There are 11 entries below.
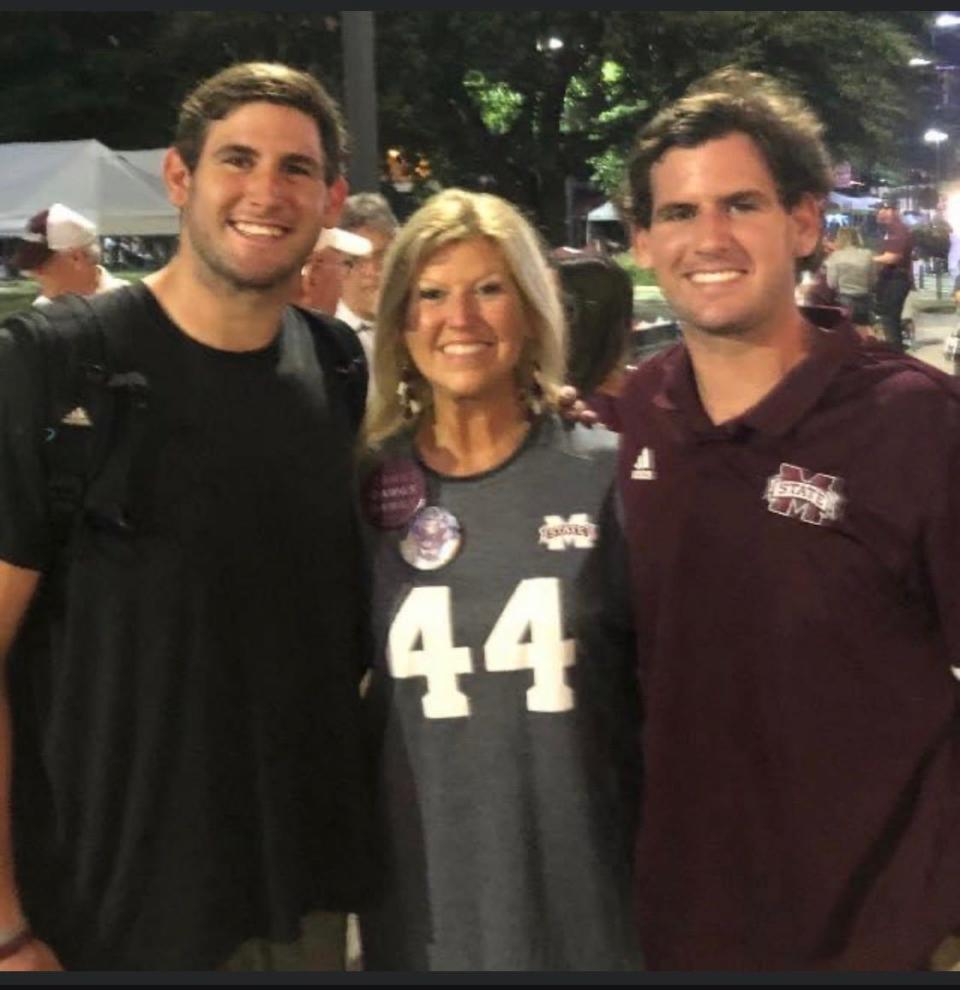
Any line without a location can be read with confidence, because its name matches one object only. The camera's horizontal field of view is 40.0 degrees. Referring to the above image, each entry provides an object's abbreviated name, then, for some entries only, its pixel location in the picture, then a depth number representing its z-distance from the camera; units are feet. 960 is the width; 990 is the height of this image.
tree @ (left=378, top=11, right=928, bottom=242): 48.73
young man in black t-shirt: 7.05
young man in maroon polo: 6.89
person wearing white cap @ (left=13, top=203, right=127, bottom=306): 22.80
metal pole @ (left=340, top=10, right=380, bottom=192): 25.25
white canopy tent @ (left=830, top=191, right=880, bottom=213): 73.56
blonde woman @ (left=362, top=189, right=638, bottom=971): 7.37
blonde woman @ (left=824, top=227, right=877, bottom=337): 41.50
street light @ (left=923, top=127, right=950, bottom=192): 70.03
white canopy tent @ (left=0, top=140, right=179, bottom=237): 39.27
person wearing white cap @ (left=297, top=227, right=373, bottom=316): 17.56
